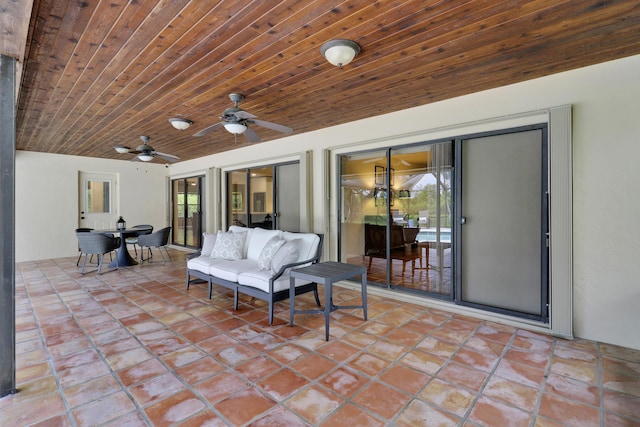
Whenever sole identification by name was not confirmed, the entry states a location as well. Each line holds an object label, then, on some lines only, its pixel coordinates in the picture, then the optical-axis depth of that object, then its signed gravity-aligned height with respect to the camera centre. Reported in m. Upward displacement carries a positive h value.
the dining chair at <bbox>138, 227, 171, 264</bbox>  6.17 -0.52
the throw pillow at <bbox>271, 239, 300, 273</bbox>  3.30 -0.47
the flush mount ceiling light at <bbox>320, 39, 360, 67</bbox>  2.30 +1.27
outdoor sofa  3.30 -0.60
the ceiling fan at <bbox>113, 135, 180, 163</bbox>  5.18 +1.07
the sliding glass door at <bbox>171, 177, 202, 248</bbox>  8.08 +0.07
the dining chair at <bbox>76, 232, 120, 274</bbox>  5.28 -0.52
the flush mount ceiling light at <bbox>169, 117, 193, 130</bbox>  3.82 +1.17
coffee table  2.85 -0.63
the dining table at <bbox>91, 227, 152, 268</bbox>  5.96 -0.81
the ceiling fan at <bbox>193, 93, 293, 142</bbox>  3.18 +1.03
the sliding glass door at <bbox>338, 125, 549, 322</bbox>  3.11 -0.05
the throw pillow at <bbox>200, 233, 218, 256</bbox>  4.55 -0.46
